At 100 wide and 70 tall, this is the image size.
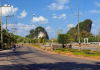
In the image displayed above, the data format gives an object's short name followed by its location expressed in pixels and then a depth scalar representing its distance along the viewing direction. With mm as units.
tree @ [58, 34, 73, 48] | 45261
